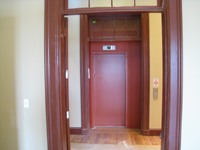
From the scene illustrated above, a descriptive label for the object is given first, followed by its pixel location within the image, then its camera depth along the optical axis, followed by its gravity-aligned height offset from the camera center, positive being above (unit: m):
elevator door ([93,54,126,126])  3.27 -0.45
